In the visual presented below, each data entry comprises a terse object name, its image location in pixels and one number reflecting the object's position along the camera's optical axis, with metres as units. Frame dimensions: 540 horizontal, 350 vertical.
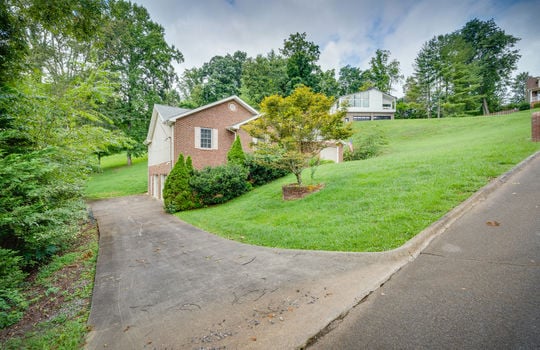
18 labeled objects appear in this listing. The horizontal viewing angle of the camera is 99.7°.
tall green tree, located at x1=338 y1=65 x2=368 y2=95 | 52.78
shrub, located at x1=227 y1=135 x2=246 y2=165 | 13.62
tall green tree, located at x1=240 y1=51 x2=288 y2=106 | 35.94
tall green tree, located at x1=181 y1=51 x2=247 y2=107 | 37.19
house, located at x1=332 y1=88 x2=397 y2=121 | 38.78
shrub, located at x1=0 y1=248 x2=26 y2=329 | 3.11
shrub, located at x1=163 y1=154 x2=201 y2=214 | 11.52
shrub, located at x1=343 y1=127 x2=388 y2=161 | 18.67
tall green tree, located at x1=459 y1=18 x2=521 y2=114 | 38.09
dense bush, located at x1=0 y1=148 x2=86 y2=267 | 4.30
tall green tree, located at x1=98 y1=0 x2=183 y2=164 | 26.34
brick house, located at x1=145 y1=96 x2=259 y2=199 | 14.50
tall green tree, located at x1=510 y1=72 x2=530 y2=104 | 50.97
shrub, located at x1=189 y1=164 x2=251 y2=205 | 11.61
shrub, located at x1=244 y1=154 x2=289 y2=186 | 13.78
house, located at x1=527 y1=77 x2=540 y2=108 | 35.96
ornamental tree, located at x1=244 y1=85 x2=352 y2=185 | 8.45
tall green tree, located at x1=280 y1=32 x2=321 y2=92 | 35.31
